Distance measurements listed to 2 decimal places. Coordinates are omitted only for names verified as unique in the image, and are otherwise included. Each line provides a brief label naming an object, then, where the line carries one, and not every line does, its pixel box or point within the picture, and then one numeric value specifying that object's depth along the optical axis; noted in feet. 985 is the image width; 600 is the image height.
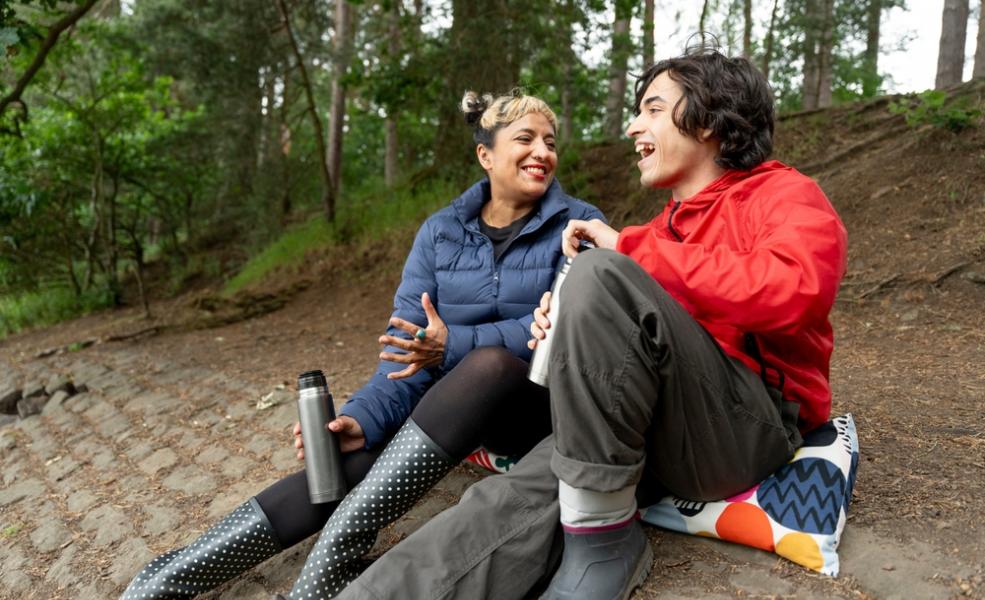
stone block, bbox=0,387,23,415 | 18.75
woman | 7.12
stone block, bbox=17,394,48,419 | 18.19
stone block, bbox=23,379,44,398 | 19.02
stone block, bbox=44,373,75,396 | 18.88
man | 5.52
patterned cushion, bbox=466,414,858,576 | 6.19
